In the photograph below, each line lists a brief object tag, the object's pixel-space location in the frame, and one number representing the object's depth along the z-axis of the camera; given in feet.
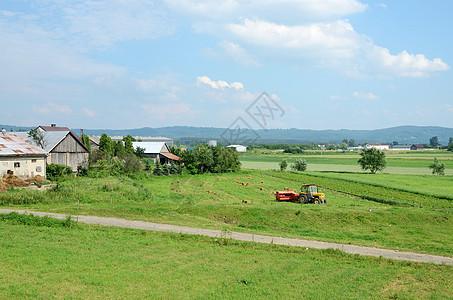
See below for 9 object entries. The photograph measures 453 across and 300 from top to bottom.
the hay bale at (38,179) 128.59
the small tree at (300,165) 286.25
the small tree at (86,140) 194.04
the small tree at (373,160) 268.62
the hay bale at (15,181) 117.60
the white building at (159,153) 247.29
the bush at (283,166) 277.52
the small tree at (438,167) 247.23
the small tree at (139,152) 232.94
